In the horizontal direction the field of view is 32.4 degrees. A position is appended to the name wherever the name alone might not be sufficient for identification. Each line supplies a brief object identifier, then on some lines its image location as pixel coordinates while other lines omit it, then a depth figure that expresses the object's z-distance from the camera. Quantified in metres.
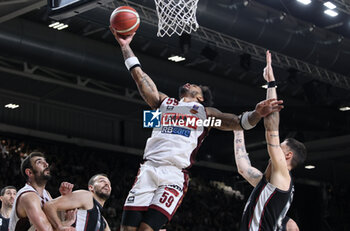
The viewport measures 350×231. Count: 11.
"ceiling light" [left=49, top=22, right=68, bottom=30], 13.05
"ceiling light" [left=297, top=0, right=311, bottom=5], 12.88
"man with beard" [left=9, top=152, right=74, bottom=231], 6.05
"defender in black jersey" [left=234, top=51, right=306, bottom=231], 5.25
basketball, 5.54
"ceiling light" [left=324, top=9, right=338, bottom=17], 13.33
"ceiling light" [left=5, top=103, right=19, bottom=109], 18.59
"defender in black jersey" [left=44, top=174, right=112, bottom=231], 6.29
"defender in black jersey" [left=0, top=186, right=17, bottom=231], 9.08
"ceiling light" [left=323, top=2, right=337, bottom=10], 12.85
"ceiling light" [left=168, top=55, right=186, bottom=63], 15.05
